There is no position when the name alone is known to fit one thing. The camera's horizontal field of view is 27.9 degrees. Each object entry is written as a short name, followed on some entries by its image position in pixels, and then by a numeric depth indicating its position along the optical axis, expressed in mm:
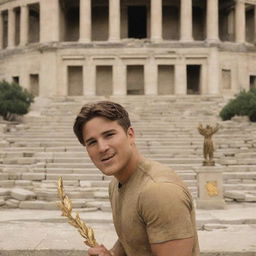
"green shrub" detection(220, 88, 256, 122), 27766
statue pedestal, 13570
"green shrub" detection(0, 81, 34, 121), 29766
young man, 2465
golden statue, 14166
